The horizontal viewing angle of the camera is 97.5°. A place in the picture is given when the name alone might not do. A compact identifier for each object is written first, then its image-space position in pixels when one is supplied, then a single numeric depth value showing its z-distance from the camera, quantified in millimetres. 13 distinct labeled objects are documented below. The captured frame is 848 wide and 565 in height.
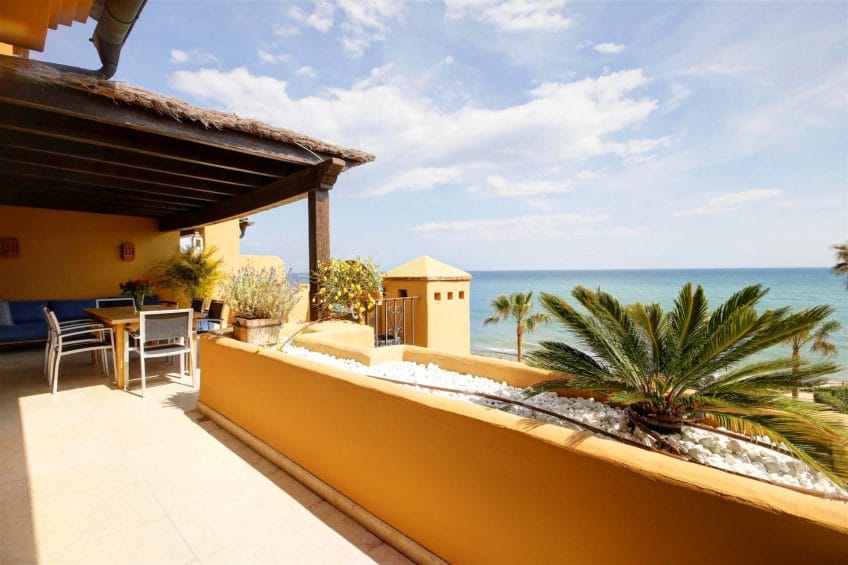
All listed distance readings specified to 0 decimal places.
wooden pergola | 2986
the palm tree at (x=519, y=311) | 13742
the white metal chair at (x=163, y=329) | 3996
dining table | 4211
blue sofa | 6062
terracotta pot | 3356
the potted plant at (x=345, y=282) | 4383
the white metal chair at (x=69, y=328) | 4534
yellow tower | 7484
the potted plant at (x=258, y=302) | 3402
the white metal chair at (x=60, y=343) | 4090
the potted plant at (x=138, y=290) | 4949
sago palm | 1636
